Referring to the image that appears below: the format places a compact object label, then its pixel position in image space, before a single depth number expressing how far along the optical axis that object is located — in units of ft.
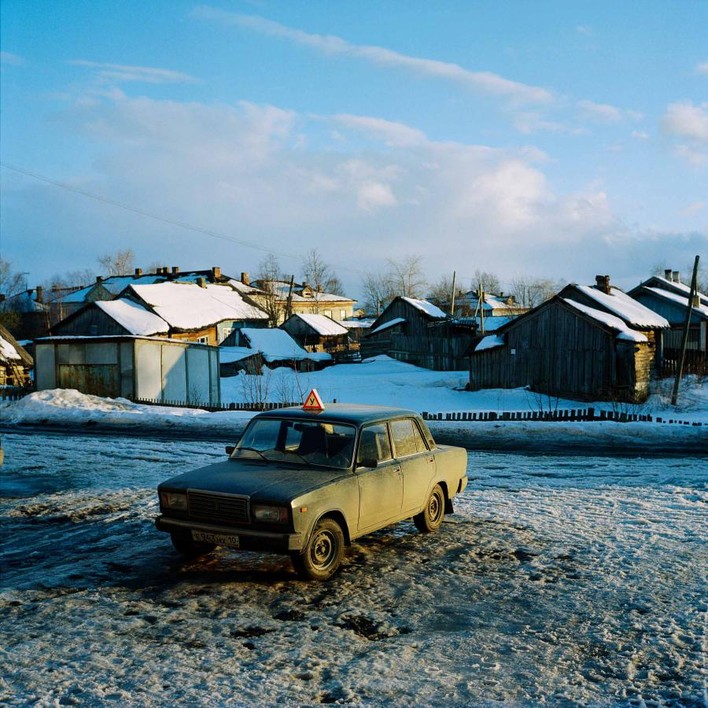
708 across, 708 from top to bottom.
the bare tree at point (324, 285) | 308.73
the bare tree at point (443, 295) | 354.21
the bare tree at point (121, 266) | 332.66
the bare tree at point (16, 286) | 323.18
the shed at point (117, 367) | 90.53
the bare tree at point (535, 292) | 434.71
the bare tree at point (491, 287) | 460.59
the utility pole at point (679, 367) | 102.22
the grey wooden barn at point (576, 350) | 106.83
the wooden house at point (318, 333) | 213.66
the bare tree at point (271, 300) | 240.08
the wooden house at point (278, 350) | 181.80
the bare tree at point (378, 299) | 401.08
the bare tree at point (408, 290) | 343.05
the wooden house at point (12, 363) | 133.18
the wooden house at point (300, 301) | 257.96
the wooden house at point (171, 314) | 163.02
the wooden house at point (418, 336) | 184.85
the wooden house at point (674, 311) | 152.87
